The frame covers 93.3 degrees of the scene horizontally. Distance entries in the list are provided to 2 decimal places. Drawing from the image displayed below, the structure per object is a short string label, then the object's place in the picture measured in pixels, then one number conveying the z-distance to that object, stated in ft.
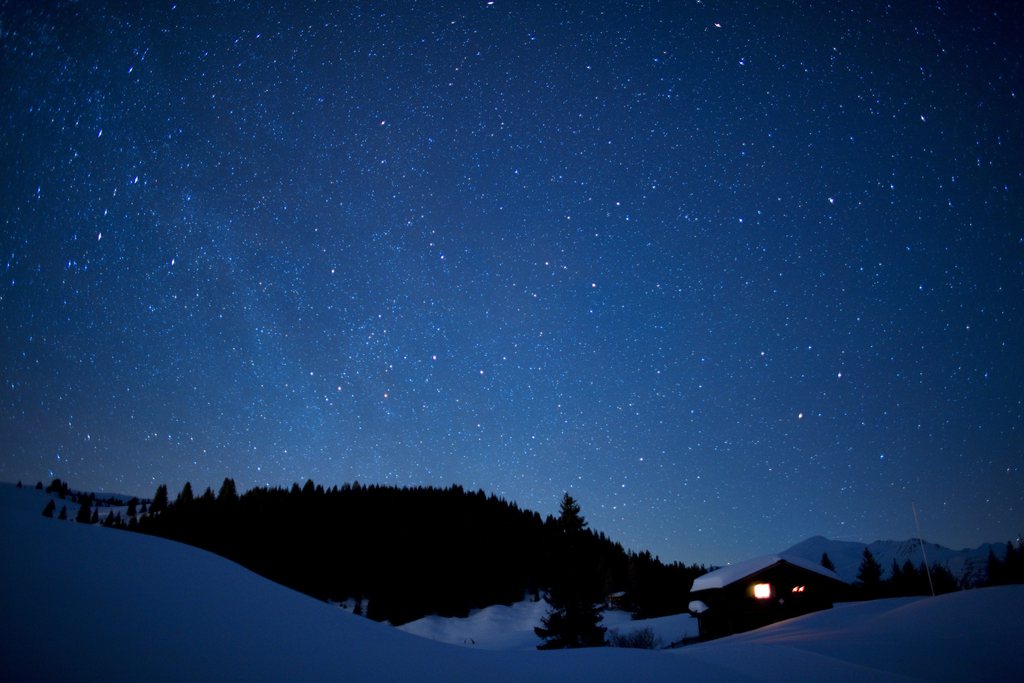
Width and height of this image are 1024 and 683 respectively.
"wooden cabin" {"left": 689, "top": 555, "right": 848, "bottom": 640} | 88.53
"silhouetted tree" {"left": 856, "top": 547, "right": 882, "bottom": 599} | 180.86
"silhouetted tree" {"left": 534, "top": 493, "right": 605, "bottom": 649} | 105.19
